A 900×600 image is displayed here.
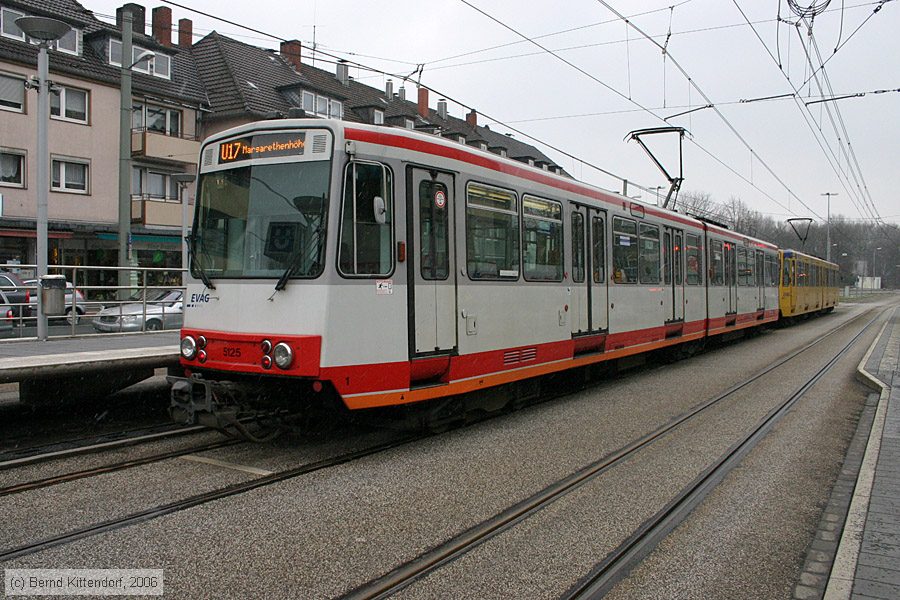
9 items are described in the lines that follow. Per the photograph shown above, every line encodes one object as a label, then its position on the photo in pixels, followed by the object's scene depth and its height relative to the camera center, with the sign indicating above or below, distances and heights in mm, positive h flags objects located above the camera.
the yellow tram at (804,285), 27641 +1069
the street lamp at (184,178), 17194 +3291
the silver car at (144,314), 11682 +6
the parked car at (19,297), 10444 +290
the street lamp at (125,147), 15875 +3614
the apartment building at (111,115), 26812 +8122
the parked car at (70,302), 11109 +177
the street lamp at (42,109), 10359 +3034
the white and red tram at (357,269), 6531 +426
